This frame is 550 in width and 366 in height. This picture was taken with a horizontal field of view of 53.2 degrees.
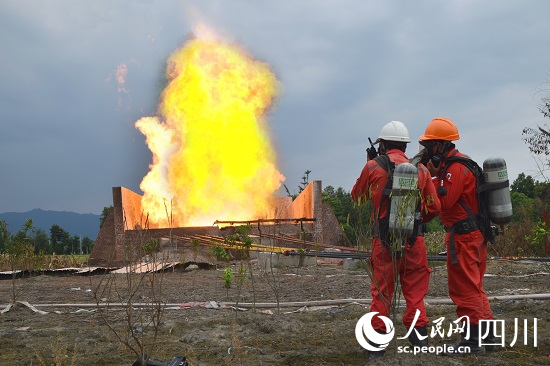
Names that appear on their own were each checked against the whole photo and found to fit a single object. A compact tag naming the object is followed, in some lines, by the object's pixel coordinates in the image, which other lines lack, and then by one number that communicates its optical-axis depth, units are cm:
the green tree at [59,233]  4807
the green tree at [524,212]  1797
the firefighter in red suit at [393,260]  459
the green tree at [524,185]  4409
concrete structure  2011
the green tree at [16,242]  937
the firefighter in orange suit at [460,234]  478
